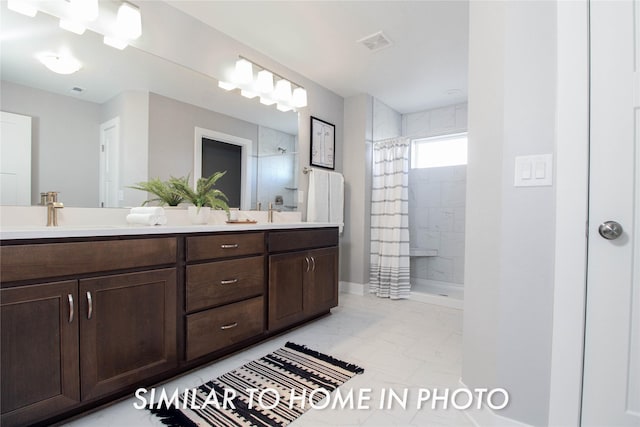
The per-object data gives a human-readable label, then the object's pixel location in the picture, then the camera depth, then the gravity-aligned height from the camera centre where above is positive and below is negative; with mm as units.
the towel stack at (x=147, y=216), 1651 -37
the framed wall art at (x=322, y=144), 3180 +771
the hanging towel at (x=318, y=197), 3041 +155
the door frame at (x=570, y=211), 1044 +17
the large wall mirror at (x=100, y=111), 1532 +607
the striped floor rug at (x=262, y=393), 1302 -917
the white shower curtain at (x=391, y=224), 3309 -134
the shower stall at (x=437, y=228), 3709 -189
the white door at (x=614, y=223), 982 -22
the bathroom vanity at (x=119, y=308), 1096 -465
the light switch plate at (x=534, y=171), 1106 +171
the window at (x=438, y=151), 3733 +832
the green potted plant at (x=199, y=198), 2006 +83
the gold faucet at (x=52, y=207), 1521 +7
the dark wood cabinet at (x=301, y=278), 2074 -519
